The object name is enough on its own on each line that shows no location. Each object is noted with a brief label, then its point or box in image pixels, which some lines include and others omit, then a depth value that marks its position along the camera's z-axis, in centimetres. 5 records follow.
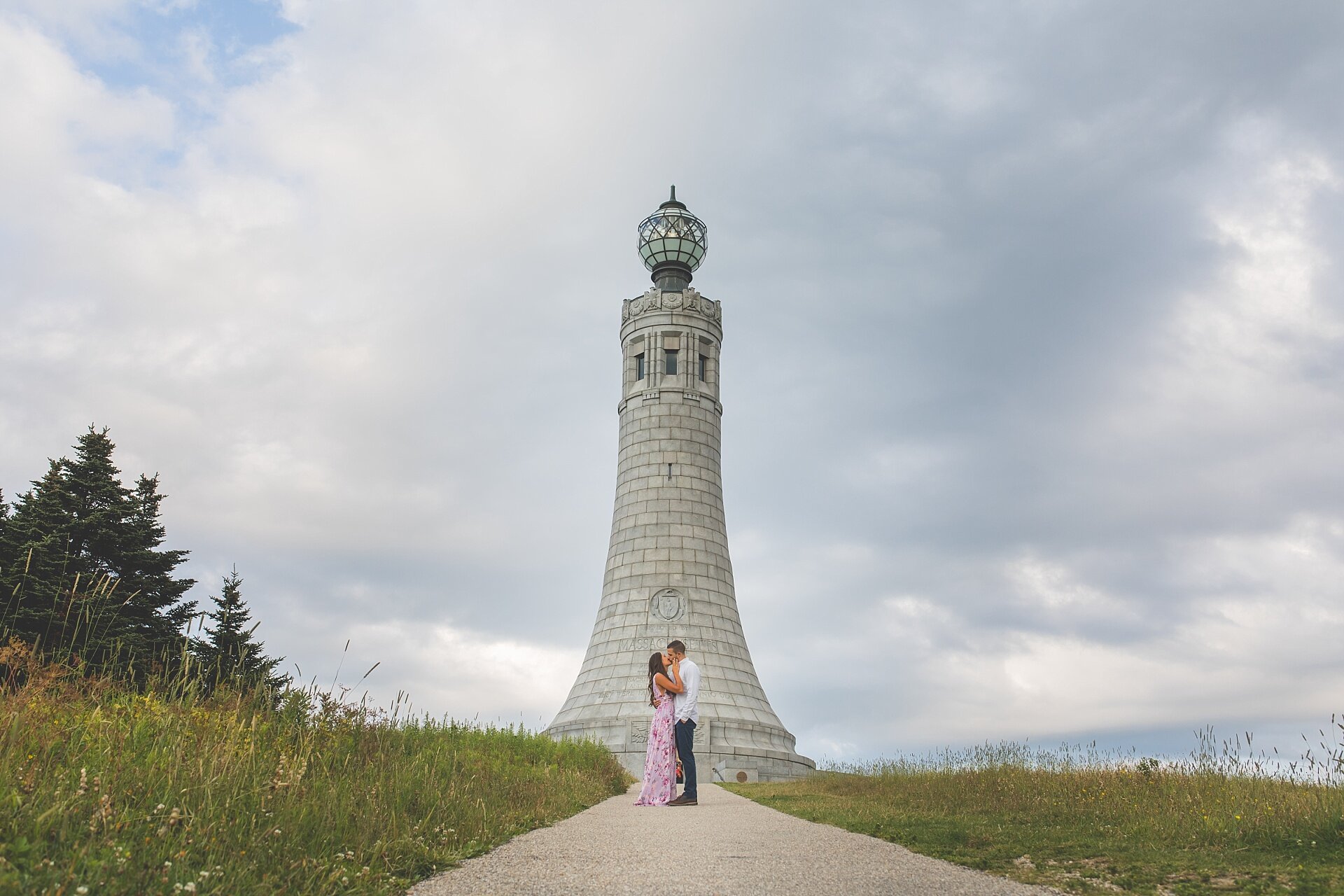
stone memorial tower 2945
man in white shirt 1252
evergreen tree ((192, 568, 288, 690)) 1994
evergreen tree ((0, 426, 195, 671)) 1984
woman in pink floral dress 1261
